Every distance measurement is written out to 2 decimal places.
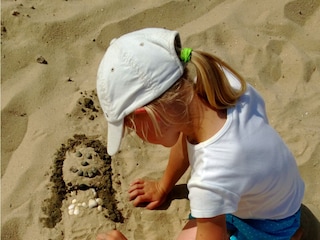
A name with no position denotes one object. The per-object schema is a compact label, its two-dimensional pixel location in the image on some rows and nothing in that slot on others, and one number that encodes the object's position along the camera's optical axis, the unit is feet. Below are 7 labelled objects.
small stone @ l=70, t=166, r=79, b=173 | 7.11
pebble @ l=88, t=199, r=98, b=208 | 6.82
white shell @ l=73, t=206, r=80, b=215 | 6.75
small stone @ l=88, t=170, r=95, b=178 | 7.07
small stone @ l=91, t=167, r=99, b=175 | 7.11
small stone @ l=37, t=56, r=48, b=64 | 8.27
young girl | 4.68
